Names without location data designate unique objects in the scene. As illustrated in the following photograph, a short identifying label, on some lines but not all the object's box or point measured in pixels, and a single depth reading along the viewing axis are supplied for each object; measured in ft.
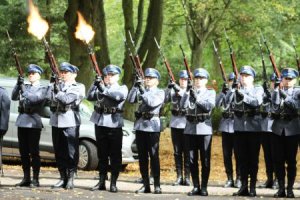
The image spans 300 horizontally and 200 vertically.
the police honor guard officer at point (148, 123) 46.95
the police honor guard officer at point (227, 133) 52.65
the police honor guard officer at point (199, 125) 46.20
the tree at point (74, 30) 70.38
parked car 59.06
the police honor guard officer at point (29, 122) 48.19
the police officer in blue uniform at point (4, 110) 47.70
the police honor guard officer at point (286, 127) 45.68
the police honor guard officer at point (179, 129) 53.06
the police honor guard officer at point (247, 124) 46.06
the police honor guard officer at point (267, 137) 48.75
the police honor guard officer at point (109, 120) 47.36
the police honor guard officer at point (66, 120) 47.60
